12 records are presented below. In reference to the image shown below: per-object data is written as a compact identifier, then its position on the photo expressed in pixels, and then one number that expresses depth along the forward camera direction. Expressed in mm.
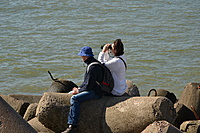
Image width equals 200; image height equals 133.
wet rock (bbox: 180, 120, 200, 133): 16797
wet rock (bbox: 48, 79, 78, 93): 21109
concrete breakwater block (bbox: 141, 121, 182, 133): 13078
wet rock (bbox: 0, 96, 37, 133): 12398
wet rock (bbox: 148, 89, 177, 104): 22366
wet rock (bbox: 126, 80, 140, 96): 19552
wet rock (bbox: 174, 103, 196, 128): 18922
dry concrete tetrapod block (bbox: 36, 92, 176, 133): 15094
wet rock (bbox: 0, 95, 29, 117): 19344
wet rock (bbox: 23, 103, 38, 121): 18375
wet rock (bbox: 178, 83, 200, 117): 20672
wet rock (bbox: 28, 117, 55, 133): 16834
